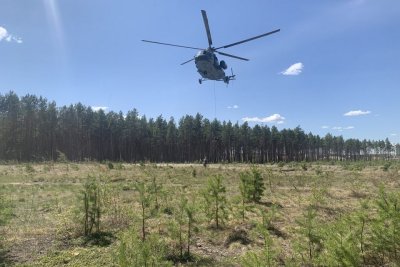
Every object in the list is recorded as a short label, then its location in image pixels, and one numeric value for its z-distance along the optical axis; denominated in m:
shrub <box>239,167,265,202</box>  14.39
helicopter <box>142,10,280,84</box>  24.97
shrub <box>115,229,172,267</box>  5.89
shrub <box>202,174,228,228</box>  11.03
